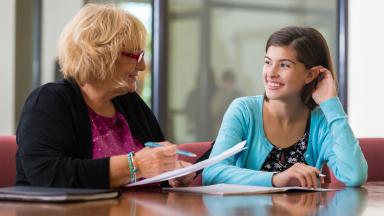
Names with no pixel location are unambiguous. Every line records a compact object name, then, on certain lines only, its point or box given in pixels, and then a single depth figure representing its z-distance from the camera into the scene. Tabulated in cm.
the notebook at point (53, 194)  176
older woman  206
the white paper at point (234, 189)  202
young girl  252
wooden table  169
